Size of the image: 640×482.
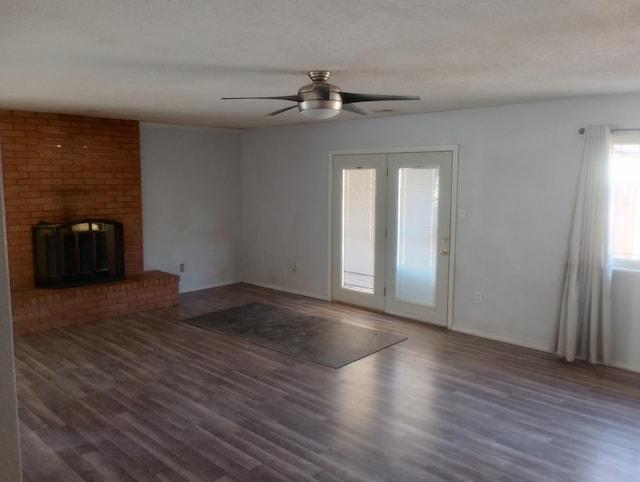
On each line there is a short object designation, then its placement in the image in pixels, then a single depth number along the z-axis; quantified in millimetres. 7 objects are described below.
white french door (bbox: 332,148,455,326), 5461
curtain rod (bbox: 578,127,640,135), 4386
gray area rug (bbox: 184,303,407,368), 4664
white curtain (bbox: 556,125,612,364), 4262
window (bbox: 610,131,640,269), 4215
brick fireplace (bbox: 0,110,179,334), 5371
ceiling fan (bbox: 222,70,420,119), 3174
